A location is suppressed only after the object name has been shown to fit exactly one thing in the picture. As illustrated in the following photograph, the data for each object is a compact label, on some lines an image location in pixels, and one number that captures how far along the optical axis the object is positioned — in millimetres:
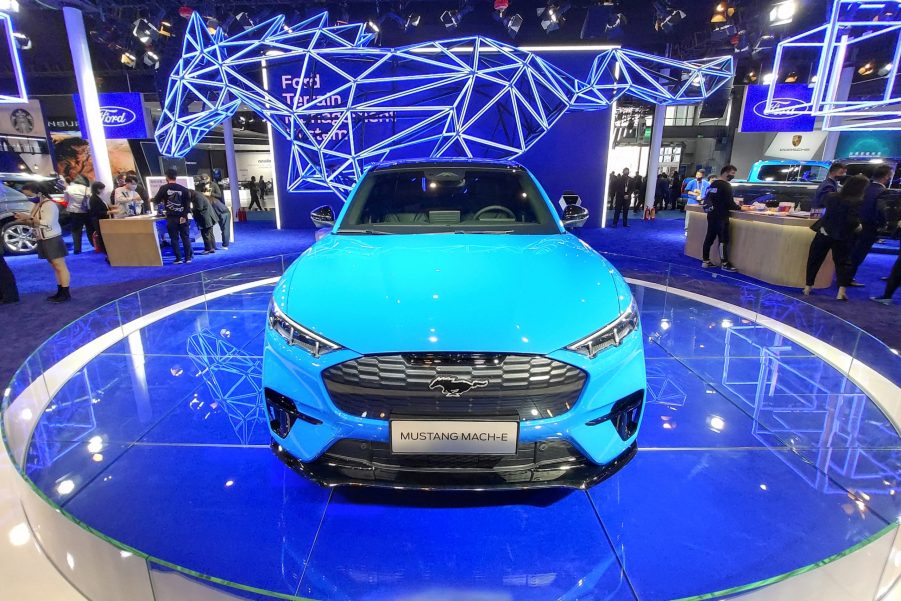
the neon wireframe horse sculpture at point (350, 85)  7051
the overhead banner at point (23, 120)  14211
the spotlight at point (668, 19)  10250
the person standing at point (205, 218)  7930
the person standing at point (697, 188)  10438
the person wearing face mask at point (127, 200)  7816
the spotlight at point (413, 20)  11055
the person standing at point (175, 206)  7340
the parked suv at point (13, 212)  8062
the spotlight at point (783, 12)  9820
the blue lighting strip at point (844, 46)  6632
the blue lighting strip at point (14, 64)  6207
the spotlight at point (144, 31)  10062
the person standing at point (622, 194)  11742
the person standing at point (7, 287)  5137
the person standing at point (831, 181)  6469
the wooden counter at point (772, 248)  5766
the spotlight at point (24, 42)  11907
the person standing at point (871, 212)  5691
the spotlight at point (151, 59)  12391
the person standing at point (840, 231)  4789
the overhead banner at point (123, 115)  12109
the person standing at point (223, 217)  8938
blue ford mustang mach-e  1503
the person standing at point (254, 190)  16625
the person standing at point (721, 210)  6743
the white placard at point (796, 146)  15367
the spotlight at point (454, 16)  10797
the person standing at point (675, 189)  17797
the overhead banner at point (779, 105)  13453
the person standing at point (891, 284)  5070
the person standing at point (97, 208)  8273
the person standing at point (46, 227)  4891
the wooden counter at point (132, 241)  7242
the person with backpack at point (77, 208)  8500
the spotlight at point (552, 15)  10180
